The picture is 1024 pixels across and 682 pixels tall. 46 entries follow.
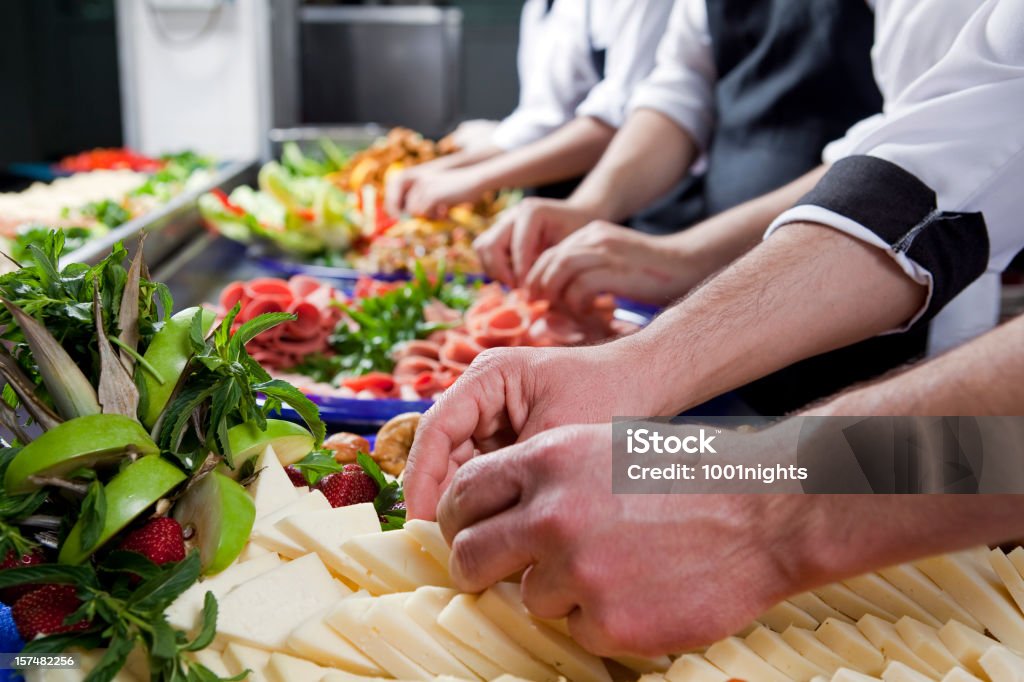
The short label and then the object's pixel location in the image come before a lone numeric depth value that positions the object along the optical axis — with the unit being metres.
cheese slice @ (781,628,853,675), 0.86
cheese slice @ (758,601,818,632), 0.93
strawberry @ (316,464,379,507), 1.10
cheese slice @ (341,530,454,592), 0.91
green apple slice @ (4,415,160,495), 0.85
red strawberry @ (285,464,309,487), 1.11
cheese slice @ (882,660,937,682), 0.82
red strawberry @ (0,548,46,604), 0.89
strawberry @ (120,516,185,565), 0.87
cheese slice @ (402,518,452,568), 0.90
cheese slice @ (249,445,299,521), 1.00
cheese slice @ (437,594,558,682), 0.83
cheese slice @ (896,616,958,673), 0.86
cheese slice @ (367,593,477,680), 0.82
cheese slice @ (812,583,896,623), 0.96
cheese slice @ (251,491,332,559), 0.94
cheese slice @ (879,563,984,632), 0.96
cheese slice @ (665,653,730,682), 0.80
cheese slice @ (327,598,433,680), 0.83
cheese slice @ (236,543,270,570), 0.95
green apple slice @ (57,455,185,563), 0.85
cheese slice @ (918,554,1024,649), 0.94
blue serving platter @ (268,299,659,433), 1.54
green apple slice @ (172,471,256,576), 0.91
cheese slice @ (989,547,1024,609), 0.97
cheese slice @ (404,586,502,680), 0.84
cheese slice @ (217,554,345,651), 0.85
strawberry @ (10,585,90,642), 0.84
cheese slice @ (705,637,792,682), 0.82
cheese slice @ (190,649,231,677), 0.83
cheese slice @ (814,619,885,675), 0.87
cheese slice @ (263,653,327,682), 0.82
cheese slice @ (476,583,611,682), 0.84
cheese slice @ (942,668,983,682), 0.82
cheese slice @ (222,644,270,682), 0.83
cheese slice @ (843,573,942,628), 0.96
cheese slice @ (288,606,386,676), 0.83
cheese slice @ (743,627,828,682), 0.84
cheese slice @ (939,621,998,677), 0.86
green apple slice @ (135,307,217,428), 0.97
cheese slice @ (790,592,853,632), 0.95
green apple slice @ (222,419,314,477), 1.00
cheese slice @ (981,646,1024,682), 0.83
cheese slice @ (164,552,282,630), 0.83
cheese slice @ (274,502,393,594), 0.92
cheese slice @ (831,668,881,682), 0.80
